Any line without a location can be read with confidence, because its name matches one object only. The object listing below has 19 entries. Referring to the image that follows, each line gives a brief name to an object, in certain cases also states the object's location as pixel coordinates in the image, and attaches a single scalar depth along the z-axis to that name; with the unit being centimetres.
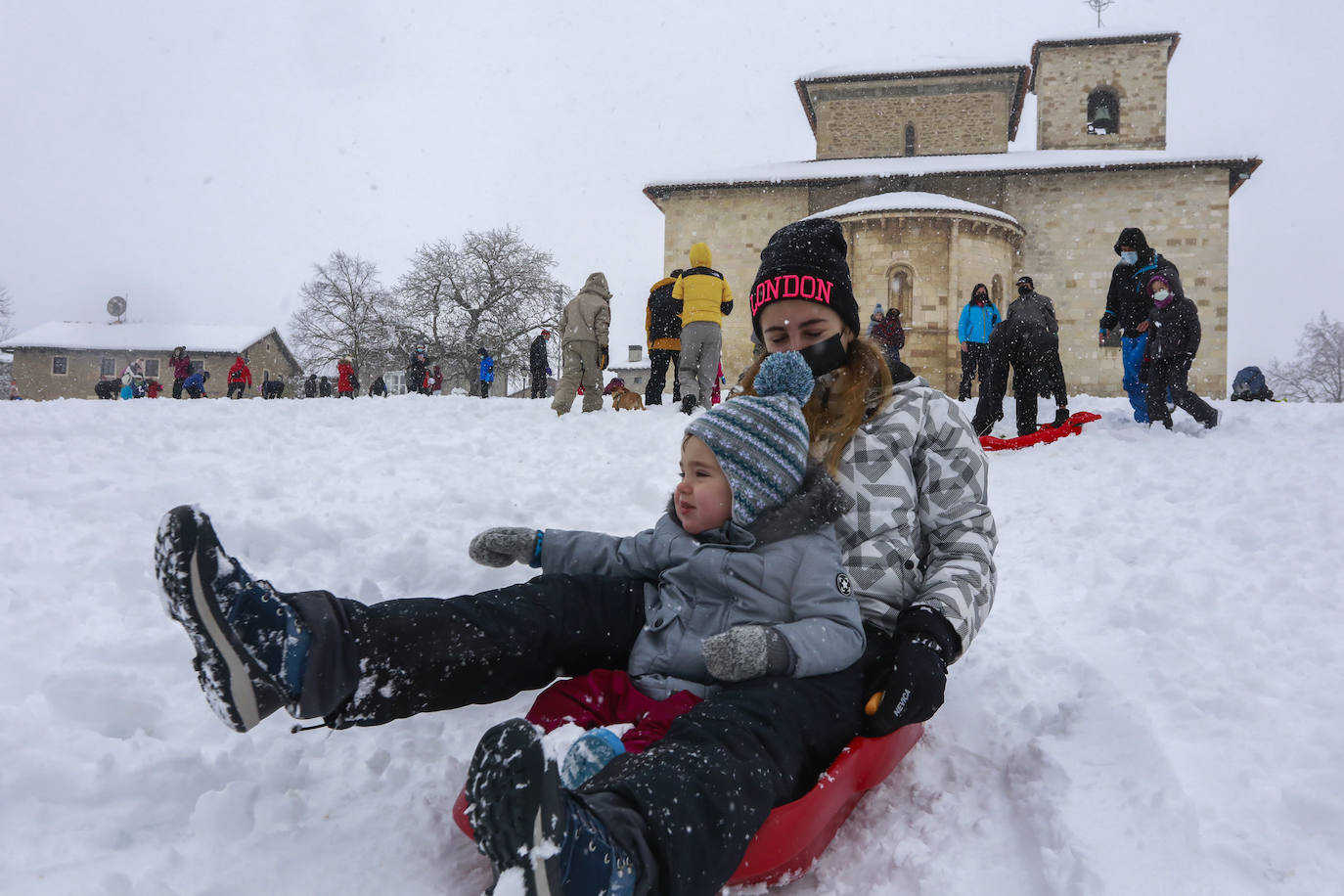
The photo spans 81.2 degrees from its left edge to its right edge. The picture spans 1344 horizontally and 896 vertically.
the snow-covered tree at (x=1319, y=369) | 4272
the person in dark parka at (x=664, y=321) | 962
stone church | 1989
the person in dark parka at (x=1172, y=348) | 684
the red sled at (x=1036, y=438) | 752
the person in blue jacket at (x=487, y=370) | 2028
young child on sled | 194
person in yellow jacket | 885
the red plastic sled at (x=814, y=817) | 158
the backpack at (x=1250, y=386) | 1343
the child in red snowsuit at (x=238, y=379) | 1997
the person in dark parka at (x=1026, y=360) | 779
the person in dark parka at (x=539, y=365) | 1781
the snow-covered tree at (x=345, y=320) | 3872
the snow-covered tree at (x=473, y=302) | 3619
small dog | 966
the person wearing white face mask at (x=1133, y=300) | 732
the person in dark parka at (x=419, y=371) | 1956
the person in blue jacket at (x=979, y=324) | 1119
